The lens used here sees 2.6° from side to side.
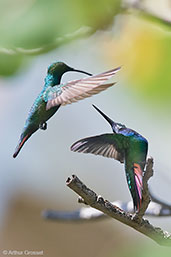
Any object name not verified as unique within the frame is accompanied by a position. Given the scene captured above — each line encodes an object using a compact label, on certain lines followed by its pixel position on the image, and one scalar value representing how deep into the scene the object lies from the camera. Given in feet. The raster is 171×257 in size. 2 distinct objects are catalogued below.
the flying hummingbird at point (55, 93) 11.00
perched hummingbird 11.36
